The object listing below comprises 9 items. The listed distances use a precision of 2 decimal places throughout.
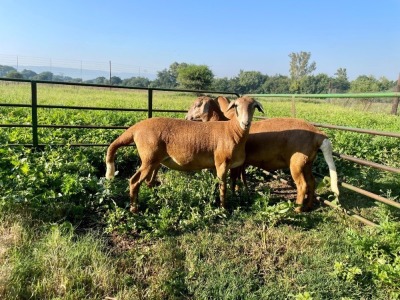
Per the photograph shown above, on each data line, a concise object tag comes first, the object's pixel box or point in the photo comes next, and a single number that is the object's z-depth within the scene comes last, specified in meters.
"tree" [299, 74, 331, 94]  90.32
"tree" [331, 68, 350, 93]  95.89
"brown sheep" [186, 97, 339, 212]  4.66
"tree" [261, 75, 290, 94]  98.54
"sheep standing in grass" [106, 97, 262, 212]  4.49
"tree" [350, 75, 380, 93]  55.59
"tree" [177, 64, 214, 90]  55.81
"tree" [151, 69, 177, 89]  104.59
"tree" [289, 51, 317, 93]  108.75
